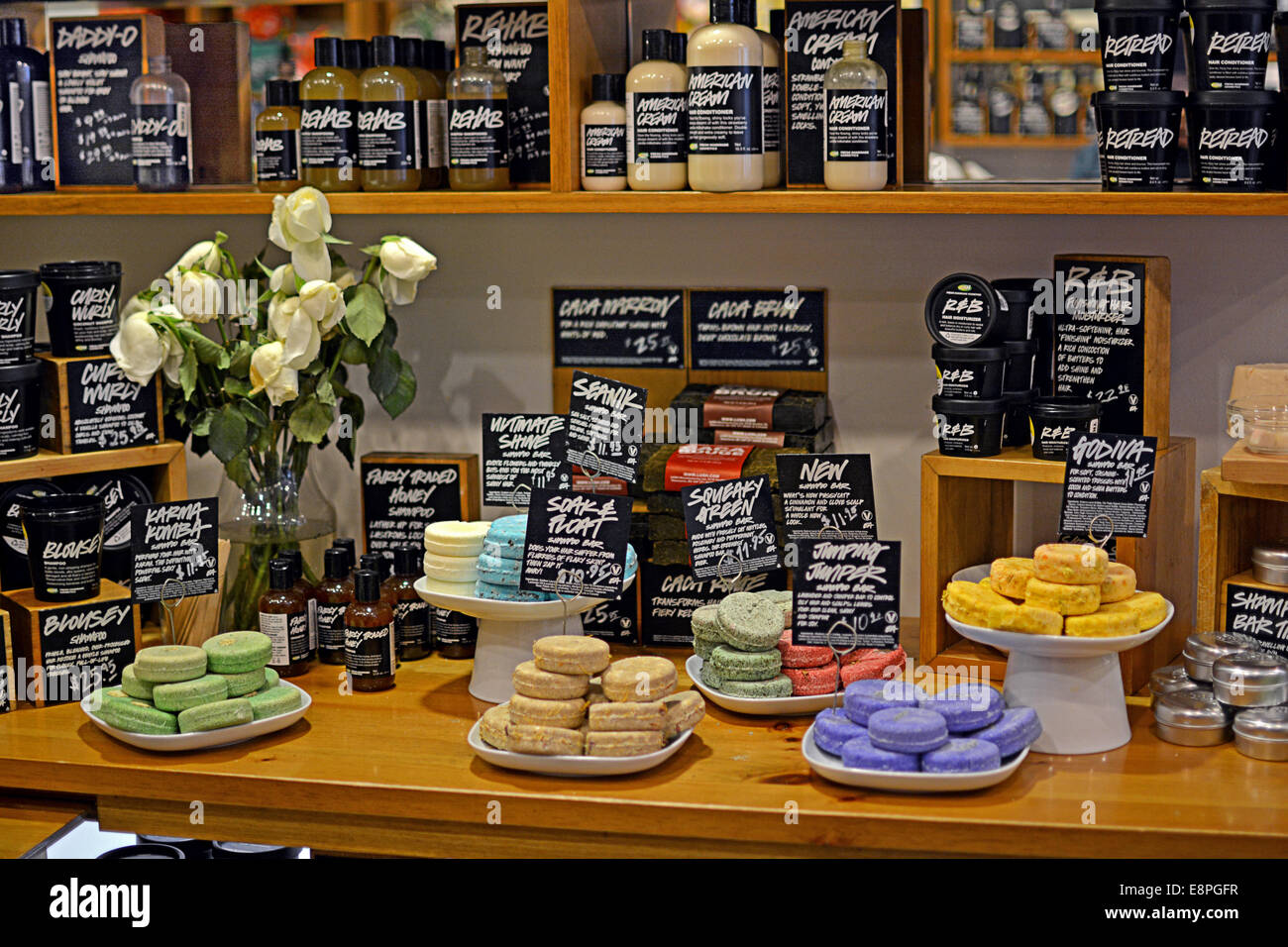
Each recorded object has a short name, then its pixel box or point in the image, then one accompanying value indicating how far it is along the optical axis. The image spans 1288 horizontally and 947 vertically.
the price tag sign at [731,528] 2.29
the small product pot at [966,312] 2.26
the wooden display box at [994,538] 2.30
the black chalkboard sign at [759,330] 2.71
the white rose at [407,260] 2.54
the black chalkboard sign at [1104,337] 2.28
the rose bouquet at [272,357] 2.47
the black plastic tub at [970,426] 2.29
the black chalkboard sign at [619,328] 2.78
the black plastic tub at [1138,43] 2.17
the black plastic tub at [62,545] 2.37
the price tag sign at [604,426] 2.41
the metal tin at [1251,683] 2.11
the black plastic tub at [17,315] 2.41
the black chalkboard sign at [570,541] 2.25
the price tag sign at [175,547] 2.35
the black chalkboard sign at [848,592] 2.12
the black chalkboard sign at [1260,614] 2.23
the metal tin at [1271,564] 2.24
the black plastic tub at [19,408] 2.42
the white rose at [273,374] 2.46
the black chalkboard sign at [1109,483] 2.19
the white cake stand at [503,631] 2.33
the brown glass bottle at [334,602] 2.51
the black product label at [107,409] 2.50
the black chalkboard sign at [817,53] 2.36
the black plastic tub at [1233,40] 2.14
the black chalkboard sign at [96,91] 2.71
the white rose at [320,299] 2.46
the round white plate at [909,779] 1.94
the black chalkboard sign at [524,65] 2.60
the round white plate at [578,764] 2.02
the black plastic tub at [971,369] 2.27
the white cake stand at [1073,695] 2.12
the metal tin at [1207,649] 2.21
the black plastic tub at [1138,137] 2.18
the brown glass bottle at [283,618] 2.48
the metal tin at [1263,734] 2.07
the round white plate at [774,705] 2.23
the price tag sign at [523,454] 2.50
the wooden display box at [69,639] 2.37
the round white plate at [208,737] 2.14
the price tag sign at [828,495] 2.35
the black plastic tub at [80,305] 2.50
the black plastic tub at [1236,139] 2.14
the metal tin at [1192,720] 2.13
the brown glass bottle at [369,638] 2.41
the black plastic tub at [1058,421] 2.26
